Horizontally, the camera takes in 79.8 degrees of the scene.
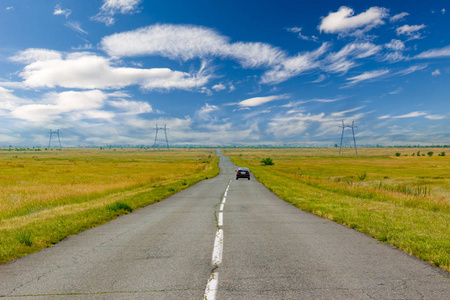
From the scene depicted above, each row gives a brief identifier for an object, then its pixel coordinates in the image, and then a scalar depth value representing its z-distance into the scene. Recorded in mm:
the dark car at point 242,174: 36856
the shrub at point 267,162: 84462
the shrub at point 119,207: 13195
